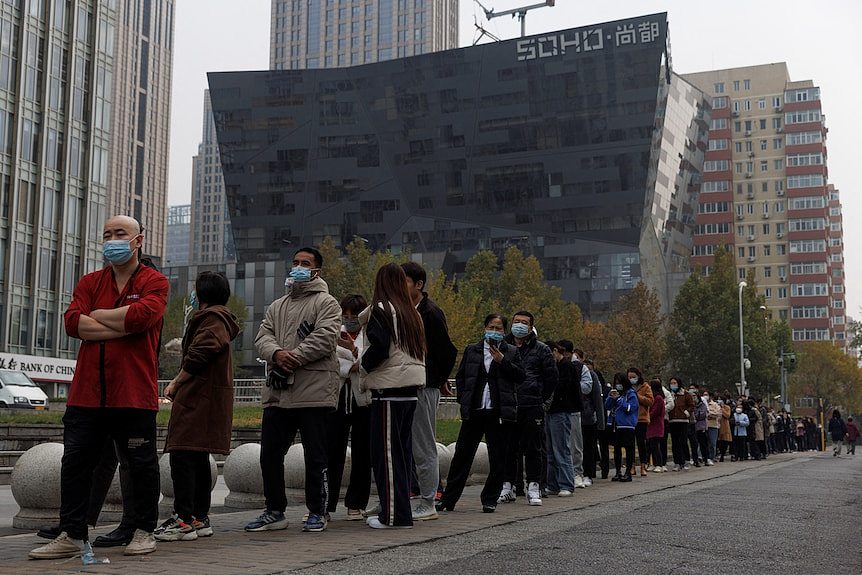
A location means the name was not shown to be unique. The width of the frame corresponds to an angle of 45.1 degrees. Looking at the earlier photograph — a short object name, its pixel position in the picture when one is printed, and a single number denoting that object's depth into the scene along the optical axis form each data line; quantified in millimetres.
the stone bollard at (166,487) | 9887
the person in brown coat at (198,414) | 7105
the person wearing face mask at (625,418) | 16578
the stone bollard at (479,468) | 14586
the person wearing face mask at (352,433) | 8906
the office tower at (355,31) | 178500
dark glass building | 79562
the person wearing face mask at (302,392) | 7652
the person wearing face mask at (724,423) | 27938
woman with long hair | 8055
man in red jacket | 6125
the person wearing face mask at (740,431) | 28594
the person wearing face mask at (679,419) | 21172
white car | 40406
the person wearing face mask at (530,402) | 10562
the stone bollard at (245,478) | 10336
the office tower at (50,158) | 55906
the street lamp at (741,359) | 59953
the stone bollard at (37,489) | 8281
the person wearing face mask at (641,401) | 17766
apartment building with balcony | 131500
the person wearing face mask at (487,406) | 9750
